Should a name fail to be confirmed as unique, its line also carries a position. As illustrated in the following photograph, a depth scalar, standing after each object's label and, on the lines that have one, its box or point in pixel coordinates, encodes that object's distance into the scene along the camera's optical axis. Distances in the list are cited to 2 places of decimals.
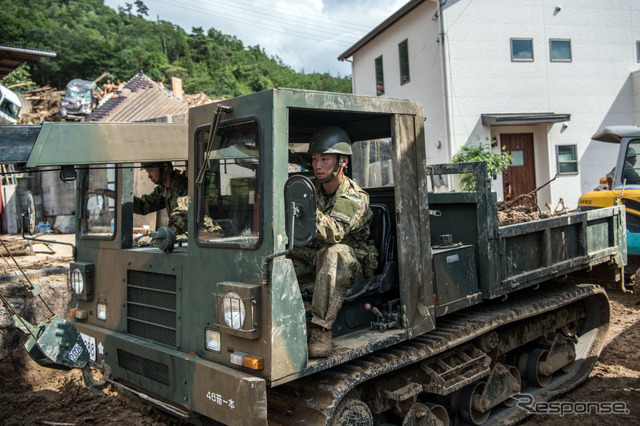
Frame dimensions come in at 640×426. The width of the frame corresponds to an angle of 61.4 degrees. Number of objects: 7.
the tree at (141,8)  75.44
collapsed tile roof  16.53
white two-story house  15.77
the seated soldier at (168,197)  4.46
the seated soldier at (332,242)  3.23
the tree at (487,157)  14.16
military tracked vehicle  2.98
